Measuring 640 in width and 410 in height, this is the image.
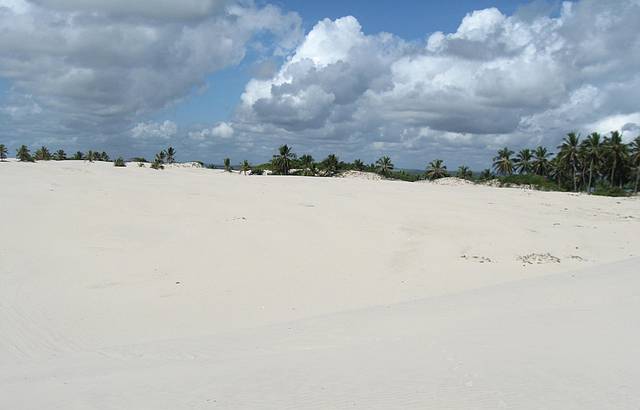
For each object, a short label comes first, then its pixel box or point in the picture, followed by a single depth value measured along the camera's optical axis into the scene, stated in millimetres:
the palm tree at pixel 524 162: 77562
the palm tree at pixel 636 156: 61962
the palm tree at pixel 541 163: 75688
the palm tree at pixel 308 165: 68938
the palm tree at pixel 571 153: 65750
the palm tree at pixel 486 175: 76150
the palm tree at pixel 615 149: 63938
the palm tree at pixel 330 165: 71500
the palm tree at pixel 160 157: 74938
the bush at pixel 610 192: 44219
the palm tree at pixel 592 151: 63750
